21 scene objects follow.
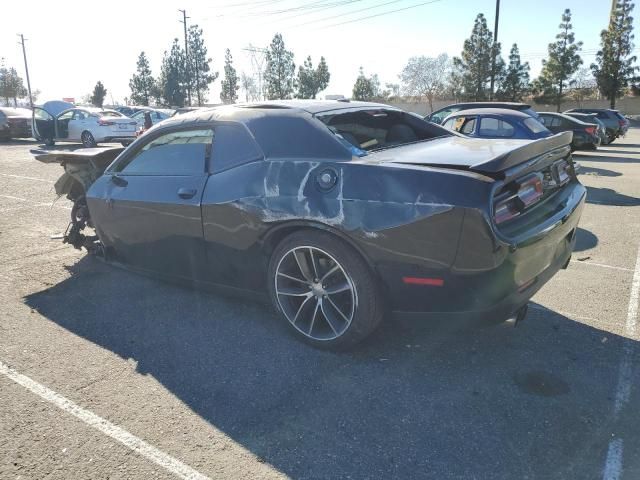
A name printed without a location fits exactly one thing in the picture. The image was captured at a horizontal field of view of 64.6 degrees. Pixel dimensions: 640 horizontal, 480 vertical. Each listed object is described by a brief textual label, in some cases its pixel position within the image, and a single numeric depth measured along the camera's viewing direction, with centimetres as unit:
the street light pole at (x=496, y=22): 3025
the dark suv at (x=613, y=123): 2303
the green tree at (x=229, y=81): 6712
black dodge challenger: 280
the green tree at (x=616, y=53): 4772
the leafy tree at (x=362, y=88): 6138
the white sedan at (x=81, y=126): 1895
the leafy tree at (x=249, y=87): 6425
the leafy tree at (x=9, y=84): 7470
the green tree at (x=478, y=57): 4534
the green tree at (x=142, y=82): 6925
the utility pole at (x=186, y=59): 5231
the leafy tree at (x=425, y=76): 6962
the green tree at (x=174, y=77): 6106
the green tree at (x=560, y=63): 4900
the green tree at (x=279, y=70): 5559
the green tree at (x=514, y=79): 4991
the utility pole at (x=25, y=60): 7206
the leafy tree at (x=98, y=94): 7112
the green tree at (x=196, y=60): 6044
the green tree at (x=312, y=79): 5453
